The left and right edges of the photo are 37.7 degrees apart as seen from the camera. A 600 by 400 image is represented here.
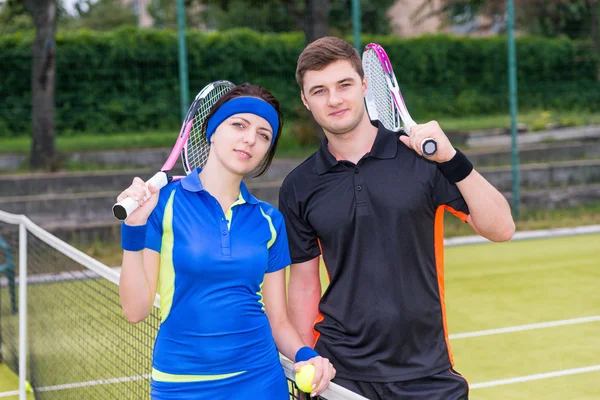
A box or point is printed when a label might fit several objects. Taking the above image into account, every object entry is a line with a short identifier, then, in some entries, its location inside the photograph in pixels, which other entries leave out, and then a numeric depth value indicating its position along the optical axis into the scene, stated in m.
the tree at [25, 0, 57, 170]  11.98
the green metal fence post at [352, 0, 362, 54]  11.71
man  2.90
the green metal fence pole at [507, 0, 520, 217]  12.29
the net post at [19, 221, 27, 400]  5.52
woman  2.59
